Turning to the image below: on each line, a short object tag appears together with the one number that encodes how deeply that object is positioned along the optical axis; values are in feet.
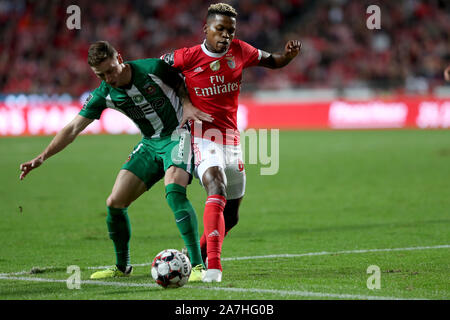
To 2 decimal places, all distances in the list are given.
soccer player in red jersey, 42.98
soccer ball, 37.37
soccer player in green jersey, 41.81
